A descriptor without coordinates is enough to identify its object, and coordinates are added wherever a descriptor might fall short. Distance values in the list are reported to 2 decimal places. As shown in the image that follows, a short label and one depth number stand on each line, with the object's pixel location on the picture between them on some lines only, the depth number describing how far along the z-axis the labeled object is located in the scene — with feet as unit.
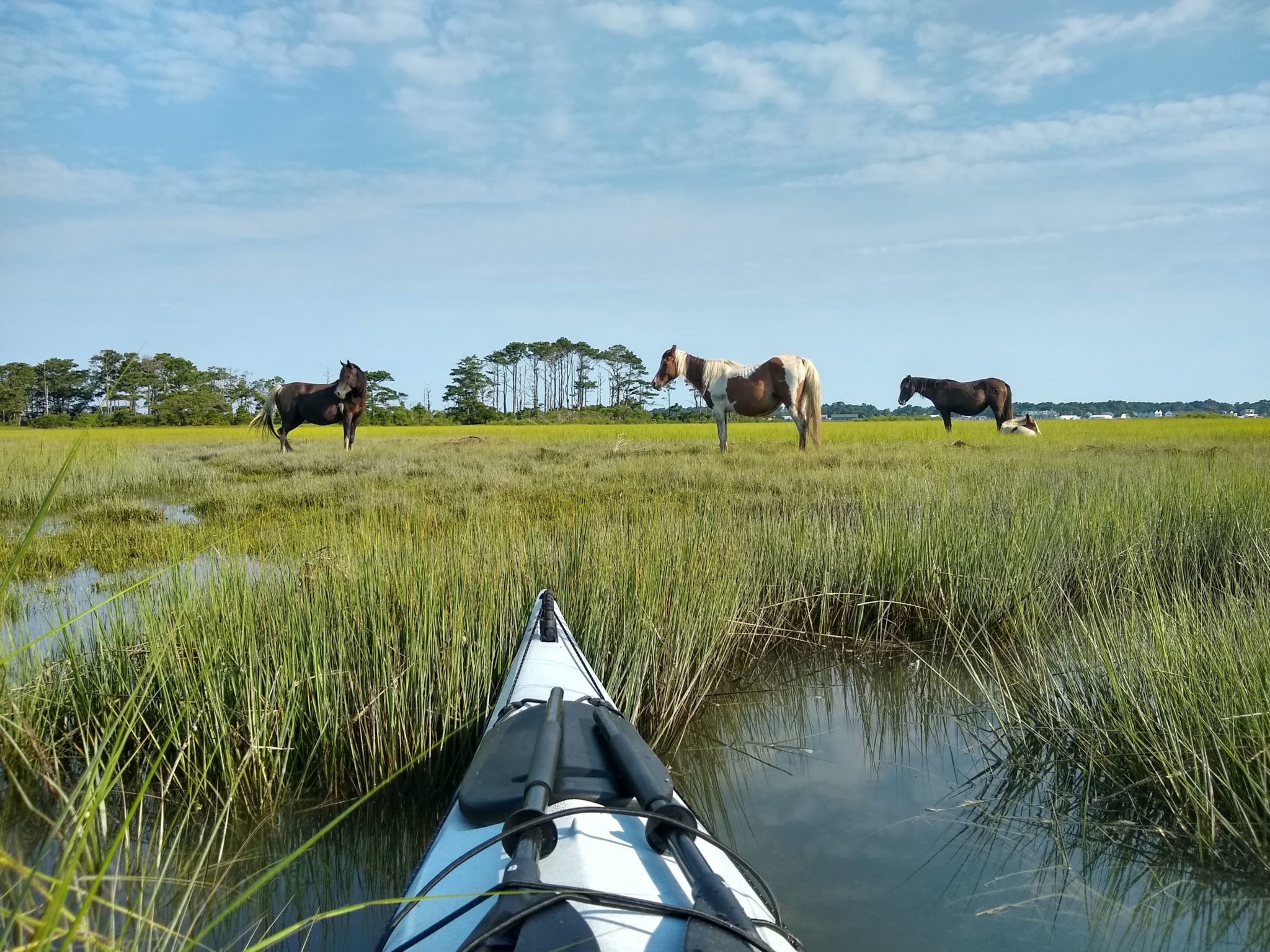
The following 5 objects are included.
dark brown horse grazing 76.07
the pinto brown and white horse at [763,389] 51.78
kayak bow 5.28
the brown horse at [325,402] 57.00
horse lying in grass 78.07
